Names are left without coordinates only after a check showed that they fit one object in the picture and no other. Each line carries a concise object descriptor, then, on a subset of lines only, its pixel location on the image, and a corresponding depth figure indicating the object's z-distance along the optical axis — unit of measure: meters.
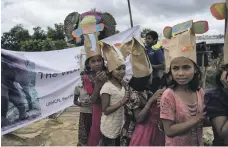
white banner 3.64
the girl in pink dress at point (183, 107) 1.73
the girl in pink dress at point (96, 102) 2.69
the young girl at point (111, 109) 2.47
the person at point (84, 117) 3.15
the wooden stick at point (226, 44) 1.69
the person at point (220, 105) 1.59
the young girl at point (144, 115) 2.05
